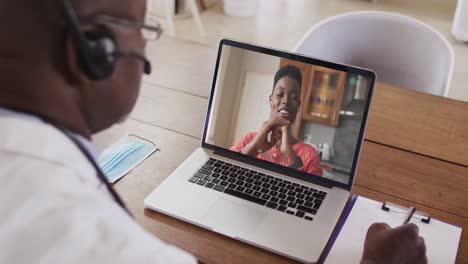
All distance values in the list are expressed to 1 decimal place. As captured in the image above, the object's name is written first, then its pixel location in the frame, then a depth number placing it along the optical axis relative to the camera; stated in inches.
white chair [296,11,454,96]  68.1
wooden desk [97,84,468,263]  38.4
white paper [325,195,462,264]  37.0
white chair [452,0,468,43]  139.9
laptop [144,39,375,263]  40.4
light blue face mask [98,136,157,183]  45.3
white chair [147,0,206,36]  139.5
